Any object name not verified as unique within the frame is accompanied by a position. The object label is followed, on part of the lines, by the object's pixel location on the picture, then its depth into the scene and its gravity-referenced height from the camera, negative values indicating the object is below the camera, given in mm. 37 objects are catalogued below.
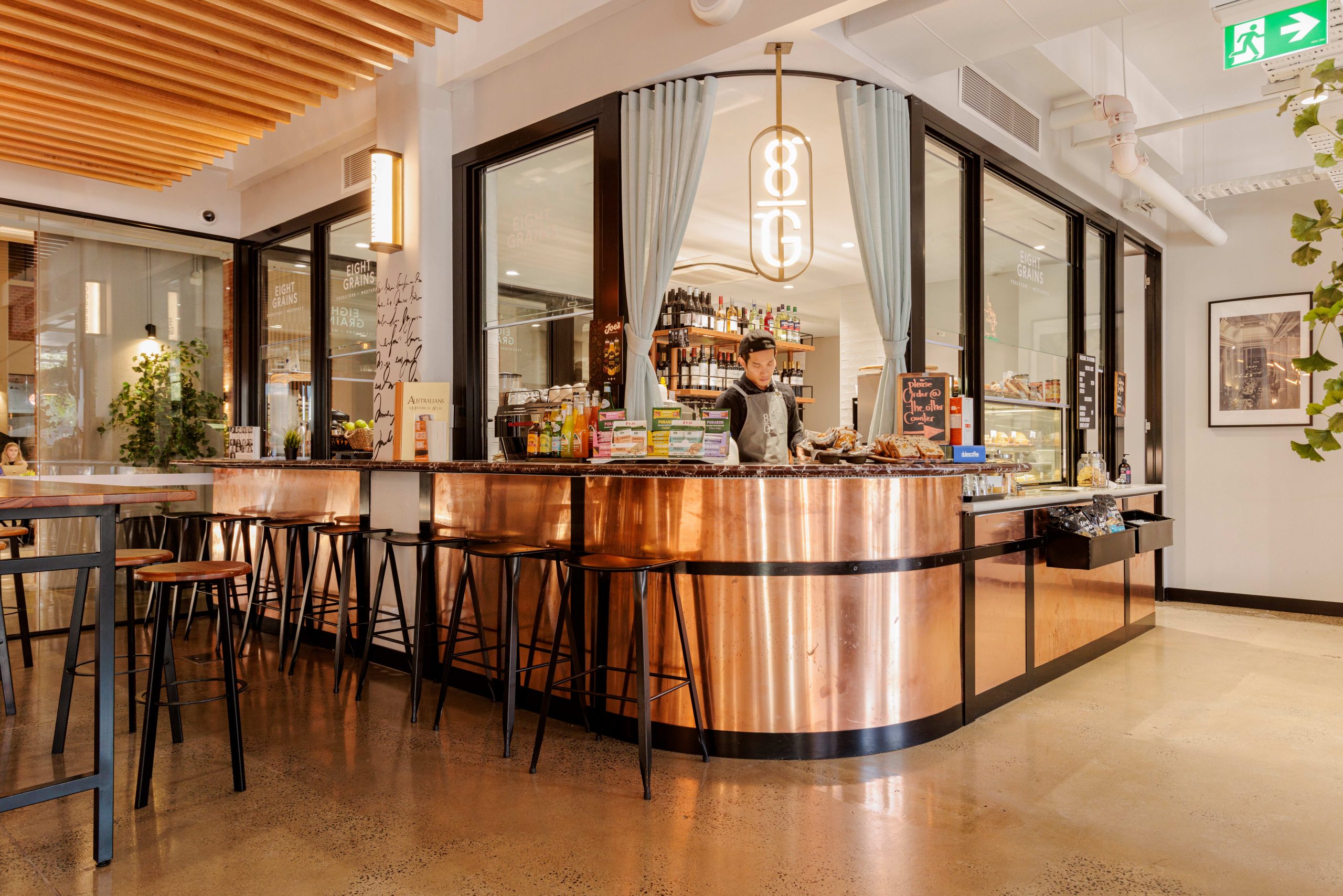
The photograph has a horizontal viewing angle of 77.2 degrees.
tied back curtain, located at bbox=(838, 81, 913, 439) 4594 +1307
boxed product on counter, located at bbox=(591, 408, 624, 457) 3842 +44
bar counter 3418 -648
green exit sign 3934 +1931
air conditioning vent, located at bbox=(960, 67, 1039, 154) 5332 +2209
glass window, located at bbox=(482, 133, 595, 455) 5227 +1129
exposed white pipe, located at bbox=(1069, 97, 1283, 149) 5738 +2249
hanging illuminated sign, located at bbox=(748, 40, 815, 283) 4445 +1249
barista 4855 +158
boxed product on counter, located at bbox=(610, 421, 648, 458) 3770 +7
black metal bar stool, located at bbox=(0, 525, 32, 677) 4570 -877
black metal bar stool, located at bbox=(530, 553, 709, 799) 3098 -795
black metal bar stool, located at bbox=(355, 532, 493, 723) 4000 -913
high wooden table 2457 -469
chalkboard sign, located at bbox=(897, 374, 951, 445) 4473 +187
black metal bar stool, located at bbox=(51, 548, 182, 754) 3445 -805
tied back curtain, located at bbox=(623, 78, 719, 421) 4570 +1385
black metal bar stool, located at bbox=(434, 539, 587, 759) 3449 -736
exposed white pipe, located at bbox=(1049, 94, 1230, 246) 5477 +1926
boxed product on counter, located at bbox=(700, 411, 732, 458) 3641 +32
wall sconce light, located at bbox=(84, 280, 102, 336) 6789 +1107
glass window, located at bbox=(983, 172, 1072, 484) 5906 +838
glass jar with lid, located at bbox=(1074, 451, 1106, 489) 6156 -250
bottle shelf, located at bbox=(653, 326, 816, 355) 7570 +977
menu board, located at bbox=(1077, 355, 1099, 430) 6836 +377
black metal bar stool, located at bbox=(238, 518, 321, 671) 4980 -832
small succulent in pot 6547 +9
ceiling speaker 4176 +2154
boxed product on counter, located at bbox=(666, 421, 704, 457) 3639 +6
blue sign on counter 4176 -76
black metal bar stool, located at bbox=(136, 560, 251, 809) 2975 -817
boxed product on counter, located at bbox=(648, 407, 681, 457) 3703 +60
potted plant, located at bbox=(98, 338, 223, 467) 6930 +290
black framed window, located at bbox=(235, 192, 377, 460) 6656 +986
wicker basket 6250 +21
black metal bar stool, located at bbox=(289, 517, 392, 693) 4523 -793
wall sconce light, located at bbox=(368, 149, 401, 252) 5637 +1624
